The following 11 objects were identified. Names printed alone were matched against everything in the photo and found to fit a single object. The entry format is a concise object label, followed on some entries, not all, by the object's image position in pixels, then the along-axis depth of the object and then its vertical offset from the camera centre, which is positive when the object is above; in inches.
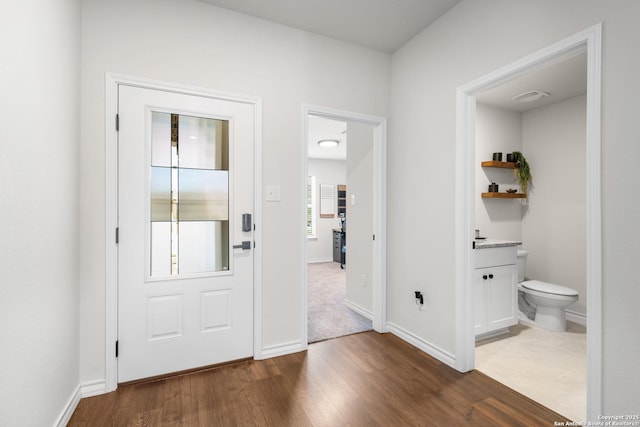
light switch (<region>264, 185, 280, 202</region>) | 95.3 +6.7
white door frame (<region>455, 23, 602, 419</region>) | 57.9 +4.5
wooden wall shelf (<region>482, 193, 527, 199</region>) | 137.1 +8.9
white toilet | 114.7 -35.4
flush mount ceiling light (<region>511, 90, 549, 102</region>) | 127.3 +52.3
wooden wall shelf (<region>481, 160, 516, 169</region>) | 137.7 +23.5
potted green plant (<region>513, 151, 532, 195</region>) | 145.3 +21.8
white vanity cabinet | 104.8 -27.2
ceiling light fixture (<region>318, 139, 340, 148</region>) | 214.4 +52.2
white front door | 79.9 -5.2
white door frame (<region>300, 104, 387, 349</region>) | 115.3 -3.1
